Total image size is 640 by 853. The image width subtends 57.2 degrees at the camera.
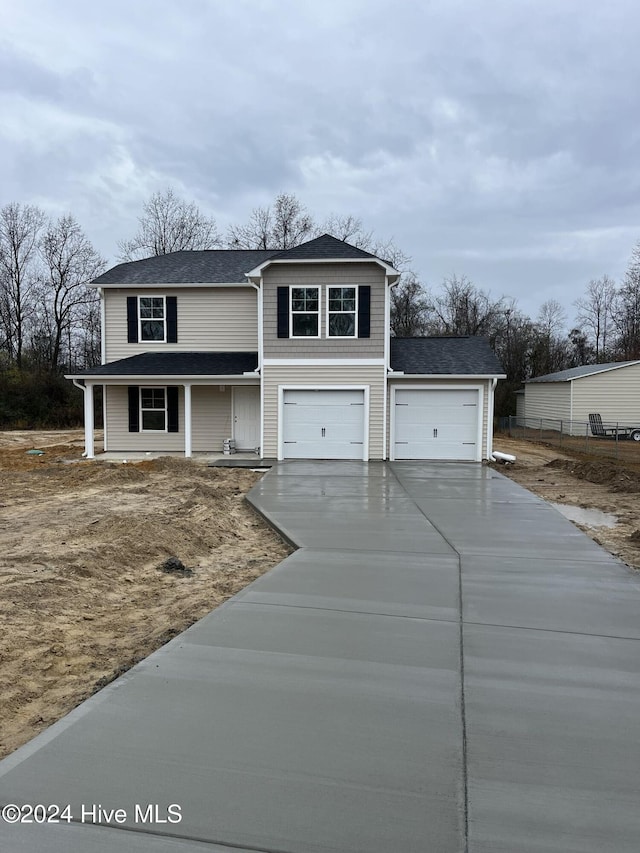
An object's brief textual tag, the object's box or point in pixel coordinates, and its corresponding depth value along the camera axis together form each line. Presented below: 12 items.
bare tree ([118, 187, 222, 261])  36.38
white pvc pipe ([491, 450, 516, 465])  16.95
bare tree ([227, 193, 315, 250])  35.03
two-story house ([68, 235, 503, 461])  15.98
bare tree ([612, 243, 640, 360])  42.44
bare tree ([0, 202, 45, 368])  37.44
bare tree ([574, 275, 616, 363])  48.81
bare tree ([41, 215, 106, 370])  38.66
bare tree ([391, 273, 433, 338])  39.59
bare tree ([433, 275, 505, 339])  43.34
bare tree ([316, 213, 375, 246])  35.56
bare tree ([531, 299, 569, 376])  42.78
